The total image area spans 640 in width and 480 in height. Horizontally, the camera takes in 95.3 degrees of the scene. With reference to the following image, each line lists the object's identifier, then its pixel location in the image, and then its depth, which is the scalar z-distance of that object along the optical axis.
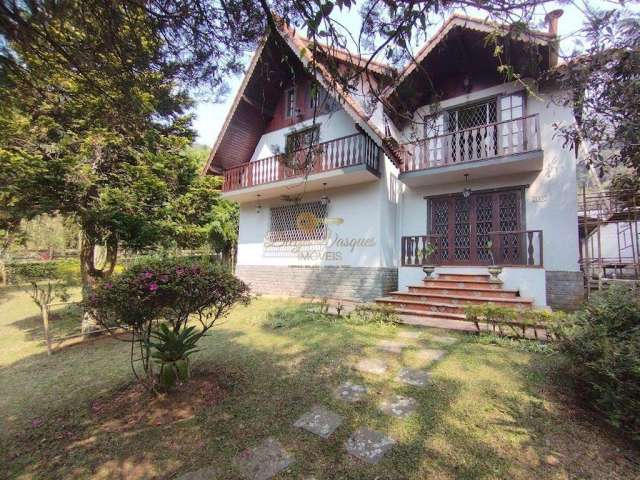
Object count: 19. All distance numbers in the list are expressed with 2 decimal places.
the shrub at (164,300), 2.85
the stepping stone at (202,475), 1.97
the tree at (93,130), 2.57
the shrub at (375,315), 6.01
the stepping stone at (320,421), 2.44
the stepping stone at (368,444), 2.12
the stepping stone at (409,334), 5.05
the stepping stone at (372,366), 3.63
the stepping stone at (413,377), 3.26
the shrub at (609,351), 2.14
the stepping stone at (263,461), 1.98
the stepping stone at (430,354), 3.97
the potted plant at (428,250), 8.10
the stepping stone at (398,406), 2.68
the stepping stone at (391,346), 4.36
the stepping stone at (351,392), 2.96
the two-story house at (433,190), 7.08
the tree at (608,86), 4.02
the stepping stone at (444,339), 4.69
